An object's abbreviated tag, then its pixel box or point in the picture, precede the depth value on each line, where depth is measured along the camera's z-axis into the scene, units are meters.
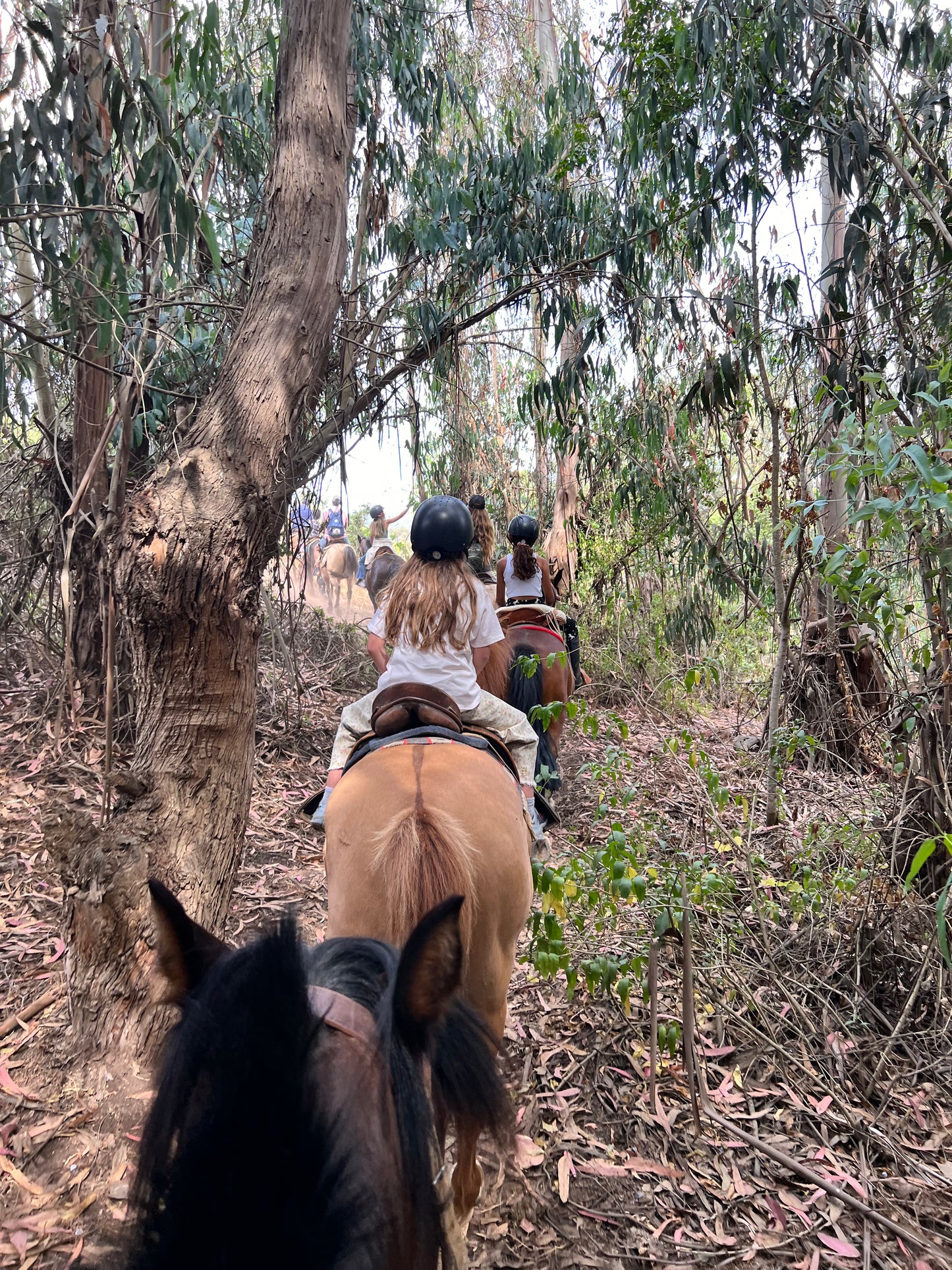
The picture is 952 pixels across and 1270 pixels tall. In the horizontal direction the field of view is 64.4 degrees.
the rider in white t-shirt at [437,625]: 2.88
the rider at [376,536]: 10.30
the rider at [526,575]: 6.10
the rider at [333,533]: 13.10
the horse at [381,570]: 9.50
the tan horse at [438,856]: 1.99
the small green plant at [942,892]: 1.94
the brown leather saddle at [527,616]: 5.88
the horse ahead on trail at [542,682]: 5.41
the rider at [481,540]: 7.43
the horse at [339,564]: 14.11
